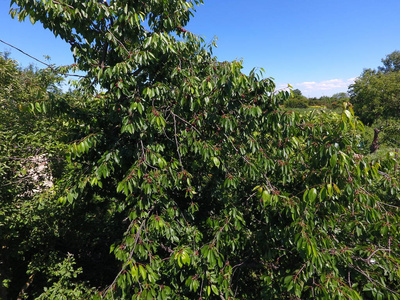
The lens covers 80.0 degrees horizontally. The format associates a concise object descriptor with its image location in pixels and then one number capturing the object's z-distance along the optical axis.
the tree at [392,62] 49.44
